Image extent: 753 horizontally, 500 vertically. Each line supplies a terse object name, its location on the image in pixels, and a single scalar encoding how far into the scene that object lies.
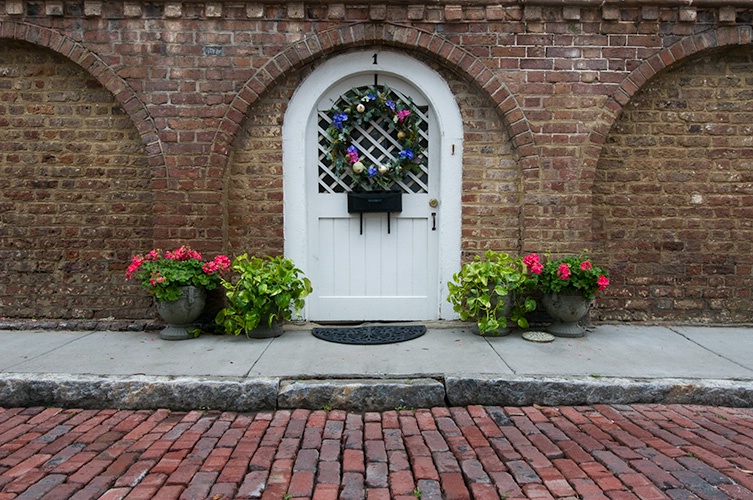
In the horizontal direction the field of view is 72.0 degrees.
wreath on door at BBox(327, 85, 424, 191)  5.06
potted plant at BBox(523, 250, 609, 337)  4.55
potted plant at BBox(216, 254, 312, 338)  4.53
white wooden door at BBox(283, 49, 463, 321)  5.09
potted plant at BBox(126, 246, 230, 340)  4.52
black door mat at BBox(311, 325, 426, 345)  4.64
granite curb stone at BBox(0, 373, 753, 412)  3.64
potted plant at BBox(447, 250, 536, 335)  4.64
